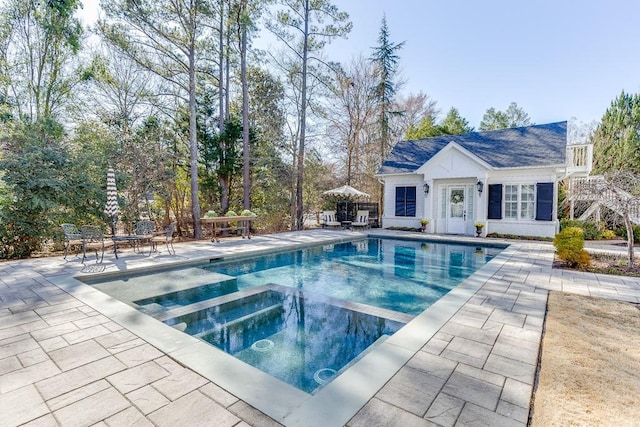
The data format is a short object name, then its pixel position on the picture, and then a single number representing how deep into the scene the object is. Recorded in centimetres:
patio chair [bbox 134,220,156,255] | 788
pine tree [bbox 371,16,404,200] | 1789
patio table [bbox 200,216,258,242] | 967
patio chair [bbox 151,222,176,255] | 777
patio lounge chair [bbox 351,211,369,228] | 1526
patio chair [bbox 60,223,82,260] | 661
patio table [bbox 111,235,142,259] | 702
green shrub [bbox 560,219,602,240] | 1170
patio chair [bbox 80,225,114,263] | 650
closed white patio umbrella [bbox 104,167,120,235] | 740
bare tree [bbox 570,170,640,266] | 619
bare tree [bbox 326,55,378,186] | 1808
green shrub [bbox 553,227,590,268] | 637
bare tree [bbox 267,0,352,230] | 1472
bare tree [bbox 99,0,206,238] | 1053
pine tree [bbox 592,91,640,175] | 1612
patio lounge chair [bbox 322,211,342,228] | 1532
